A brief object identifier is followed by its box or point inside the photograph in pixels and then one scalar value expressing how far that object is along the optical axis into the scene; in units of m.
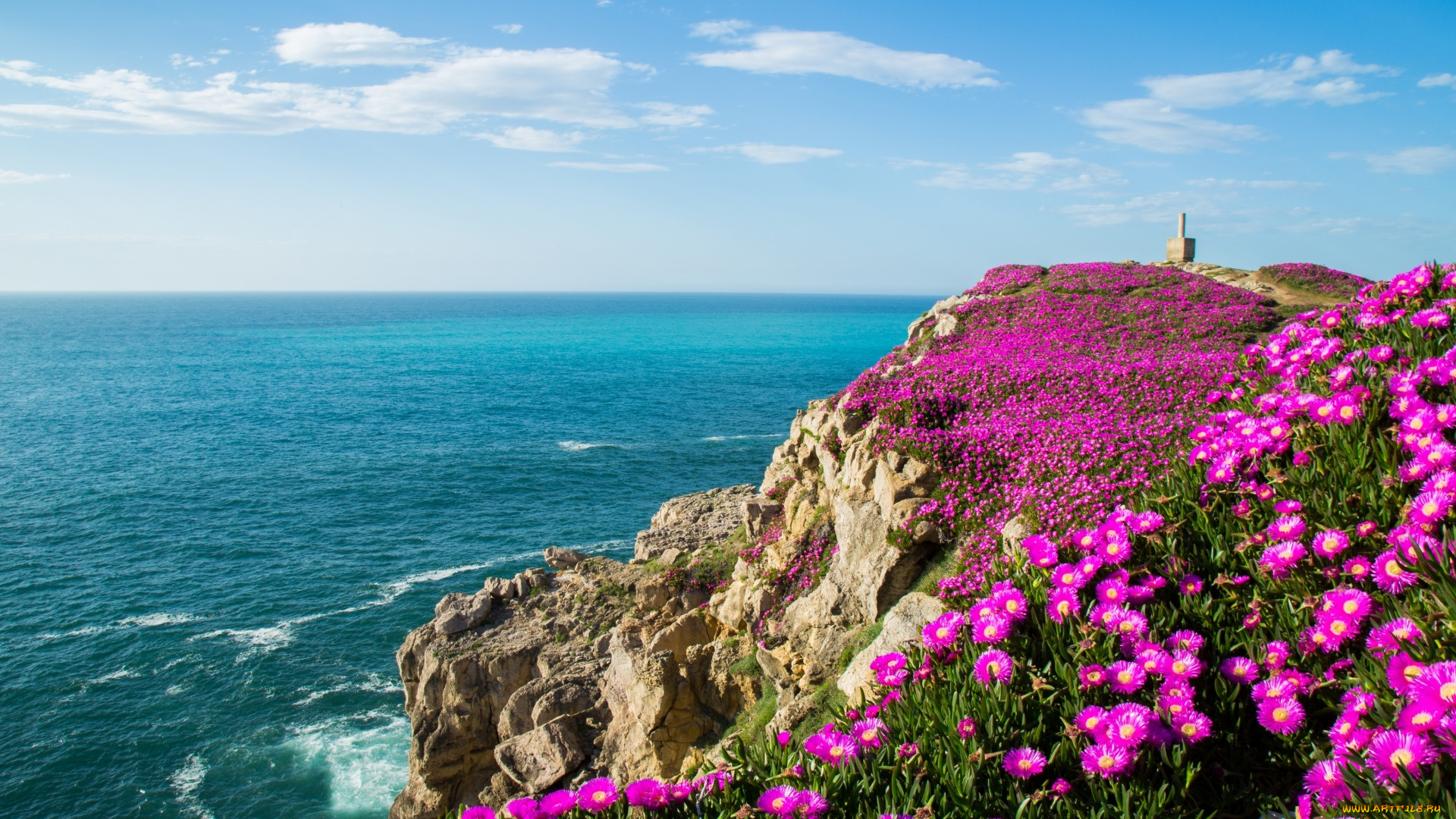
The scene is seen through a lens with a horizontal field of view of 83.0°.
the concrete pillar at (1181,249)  39.53
